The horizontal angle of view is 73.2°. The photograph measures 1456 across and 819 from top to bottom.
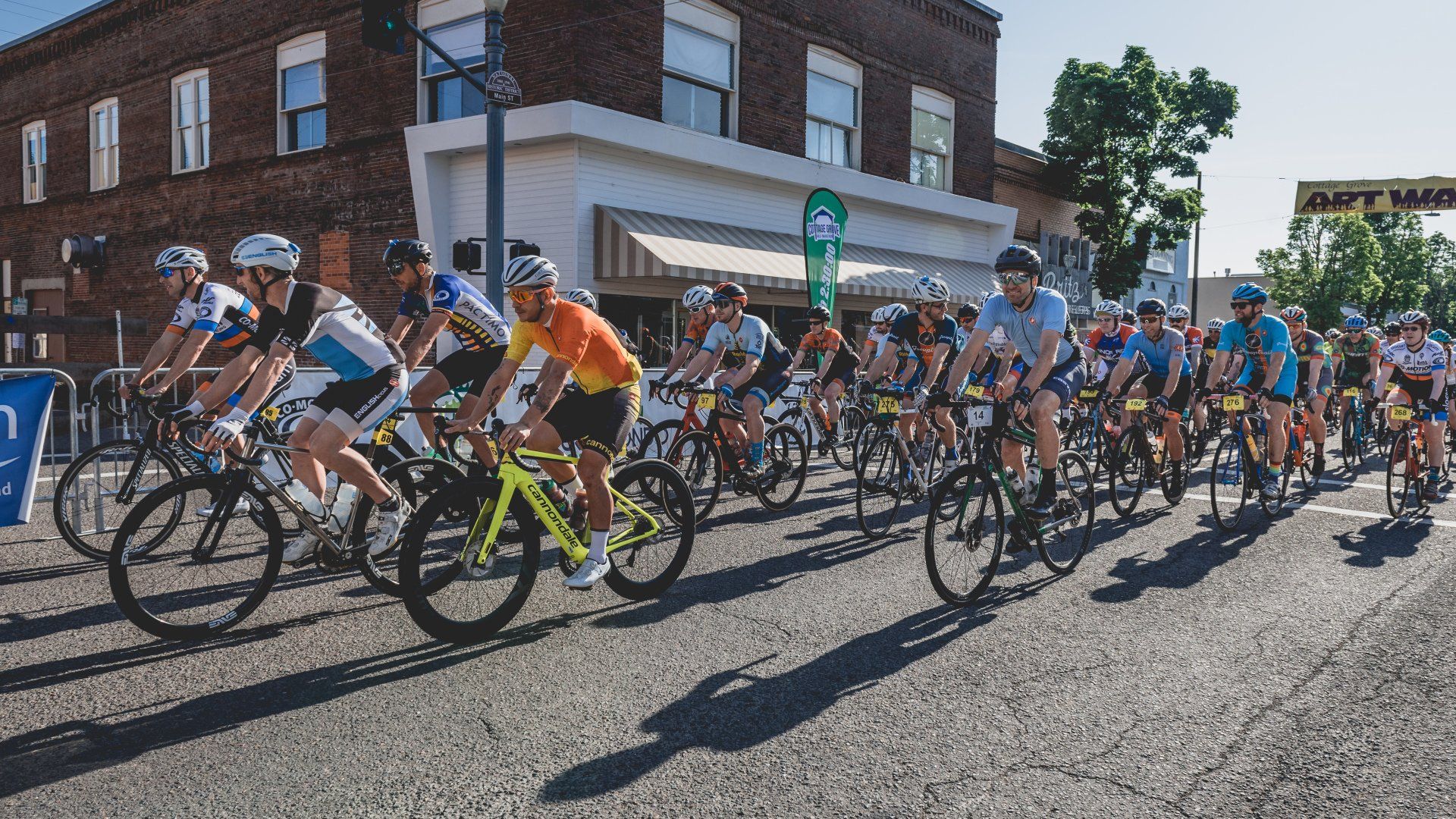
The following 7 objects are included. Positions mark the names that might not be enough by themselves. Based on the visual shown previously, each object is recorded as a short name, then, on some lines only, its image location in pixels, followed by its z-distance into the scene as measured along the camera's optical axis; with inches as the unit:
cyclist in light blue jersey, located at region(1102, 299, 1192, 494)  365.1
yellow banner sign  1524.4
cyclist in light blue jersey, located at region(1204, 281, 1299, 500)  338.0
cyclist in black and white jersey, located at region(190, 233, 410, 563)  199.0
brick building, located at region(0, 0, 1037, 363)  637.3
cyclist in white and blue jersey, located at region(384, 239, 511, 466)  274.1
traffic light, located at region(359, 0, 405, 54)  409.4
